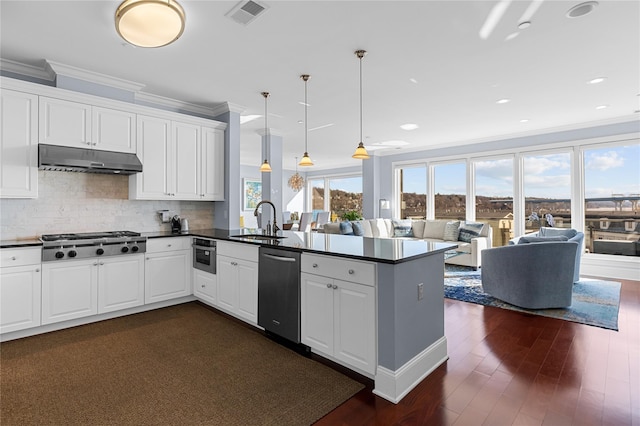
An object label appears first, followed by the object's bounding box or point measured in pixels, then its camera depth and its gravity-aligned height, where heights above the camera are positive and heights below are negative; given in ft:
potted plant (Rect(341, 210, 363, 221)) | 28.07 -0.07
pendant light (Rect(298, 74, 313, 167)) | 12.37 +5.18
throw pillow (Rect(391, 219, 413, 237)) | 25.72 -1.02
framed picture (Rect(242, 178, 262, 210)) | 37.32 +2.63
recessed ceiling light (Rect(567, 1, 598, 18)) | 8.14 +5.18
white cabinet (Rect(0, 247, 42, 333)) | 9.64 -2.17
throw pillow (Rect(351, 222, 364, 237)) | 22.65 -0.95
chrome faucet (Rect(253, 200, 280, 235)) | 12.52 -0.53
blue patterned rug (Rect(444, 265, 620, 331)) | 11.68 -3.55
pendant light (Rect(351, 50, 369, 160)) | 12.23 +2.30
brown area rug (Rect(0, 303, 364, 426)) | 6.40 -3.80
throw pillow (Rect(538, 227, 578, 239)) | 15.64 -0.87
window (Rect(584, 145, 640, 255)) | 18.48 +0.94
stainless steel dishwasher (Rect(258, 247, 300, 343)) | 8.94 -2.20
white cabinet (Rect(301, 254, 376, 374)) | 7.27 -2.30
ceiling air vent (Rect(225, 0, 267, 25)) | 8.03 +5.14
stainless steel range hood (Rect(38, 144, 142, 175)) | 10.66 +1.91
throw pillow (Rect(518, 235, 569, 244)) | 13.44 -1.02
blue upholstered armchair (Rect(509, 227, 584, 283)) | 14.05 -0.99
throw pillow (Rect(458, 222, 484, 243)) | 21.98 -1.07
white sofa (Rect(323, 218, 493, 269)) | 20.77 -1.22
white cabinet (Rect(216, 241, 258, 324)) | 10.48 -2.17
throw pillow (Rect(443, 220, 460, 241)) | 22.88 -1.07
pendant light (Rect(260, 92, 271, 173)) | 14.25 +2.34
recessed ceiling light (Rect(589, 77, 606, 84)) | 12.79 +5.27
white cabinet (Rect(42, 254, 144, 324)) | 10.42 -2.38
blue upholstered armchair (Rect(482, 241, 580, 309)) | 12.33 -2.22
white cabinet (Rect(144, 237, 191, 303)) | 12.51 -2.09
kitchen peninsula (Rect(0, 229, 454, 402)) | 7.00 -2.12
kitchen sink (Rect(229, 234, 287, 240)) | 11.44 -0.76
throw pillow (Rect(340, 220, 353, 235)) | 22.44 -0.94
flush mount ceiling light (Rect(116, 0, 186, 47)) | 6.27 +3.79
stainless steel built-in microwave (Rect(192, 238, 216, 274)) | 12.46 -1.52
